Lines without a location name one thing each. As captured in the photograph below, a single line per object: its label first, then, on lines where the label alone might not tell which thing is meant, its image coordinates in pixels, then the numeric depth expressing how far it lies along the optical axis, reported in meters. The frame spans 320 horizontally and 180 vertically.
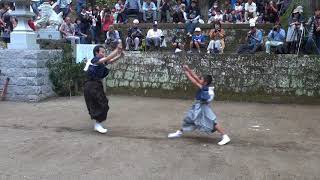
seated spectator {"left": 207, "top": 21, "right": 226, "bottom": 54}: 15.27
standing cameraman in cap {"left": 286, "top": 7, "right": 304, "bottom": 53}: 14.44
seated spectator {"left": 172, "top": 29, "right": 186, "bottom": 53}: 16.41
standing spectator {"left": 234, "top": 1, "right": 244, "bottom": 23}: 17.91
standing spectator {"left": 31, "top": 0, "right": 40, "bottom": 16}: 19.33
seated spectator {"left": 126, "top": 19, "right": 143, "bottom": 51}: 16.42
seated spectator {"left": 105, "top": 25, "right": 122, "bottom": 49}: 16.34
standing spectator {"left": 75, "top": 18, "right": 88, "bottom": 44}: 17.44
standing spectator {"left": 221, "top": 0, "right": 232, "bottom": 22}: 17.97
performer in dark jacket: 9.09
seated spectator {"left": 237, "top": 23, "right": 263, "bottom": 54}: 15.00
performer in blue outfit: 8.54
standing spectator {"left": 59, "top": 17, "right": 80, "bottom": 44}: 16.21
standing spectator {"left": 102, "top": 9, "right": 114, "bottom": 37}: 17.97
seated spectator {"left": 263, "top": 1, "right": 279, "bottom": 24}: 17.28
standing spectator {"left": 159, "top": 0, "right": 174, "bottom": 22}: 19.26
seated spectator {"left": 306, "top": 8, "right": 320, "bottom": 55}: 14.17
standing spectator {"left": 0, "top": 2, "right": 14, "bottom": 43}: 16.59
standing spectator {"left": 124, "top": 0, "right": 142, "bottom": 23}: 19.19
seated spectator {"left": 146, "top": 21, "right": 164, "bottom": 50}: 16.45
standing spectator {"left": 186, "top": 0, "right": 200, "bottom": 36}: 16.98
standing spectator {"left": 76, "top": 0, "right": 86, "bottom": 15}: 20.56
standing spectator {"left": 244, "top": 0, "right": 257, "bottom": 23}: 17.77
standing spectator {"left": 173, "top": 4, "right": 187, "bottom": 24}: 18.21
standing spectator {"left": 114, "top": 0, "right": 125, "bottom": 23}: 19.09
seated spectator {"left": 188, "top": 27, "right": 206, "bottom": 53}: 15.98
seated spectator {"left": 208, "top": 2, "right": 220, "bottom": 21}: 18.37
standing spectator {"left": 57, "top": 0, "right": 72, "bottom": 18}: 20.01
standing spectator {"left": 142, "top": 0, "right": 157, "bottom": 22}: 19.08
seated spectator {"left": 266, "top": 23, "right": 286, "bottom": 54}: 14.61
